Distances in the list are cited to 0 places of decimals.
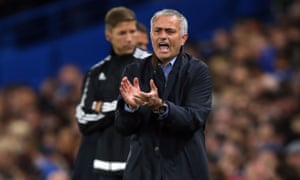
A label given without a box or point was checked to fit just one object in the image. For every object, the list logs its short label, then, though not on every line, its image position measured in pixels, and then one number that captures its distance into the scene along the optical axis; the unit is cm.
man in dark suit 1384
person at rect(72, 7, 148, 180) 1590
